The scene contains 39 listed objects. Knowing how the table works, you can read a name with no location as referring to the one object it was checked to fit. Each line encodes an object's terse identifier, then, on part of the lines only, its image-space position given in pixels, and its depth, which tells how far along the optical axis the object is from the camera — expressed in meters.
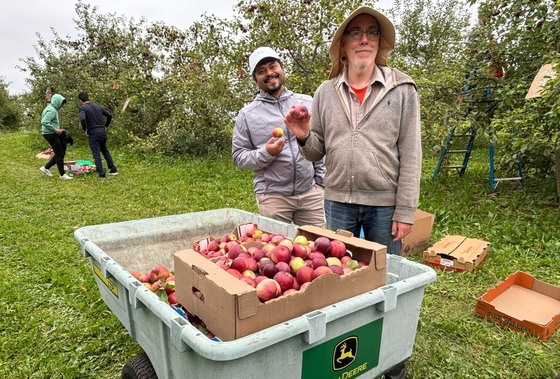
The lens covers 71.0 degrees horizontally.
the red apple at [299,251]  1.92
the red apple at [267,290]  1.56
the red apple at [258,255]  1.96
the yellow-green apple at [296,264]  1.79
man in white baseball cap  2.94
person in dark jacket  8.83
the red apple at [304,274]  1.72
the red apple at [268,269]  1.78
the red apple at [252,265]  1.83
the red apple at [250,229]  2.50
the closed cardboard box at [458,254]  4.01
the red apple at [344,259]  1.87
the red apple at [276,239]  2.20
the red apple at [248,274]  1.72
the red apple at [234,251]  1.96
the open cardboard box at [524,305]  2.97
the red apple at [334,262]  1.82
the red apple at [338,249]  1.92
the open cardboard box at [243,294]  1.33
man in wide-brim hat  2.25
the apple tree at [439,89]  6.10
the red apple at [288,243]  1.98
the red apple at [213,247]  2.25
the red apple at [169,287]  2.08
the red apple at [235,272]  1.68
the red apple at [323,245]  1.95
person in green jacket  8.86
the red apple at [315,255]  1.87
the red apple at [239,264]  1.80
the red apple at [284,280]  1.68
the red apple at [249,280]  1.63
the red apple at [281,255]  1.87
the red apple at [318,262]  1.80
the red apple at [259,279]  1.67
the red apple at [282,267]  1.76
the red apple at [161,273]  2.31
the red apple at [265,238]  2.33
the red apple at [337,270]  1.71
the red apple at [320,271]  1.69
